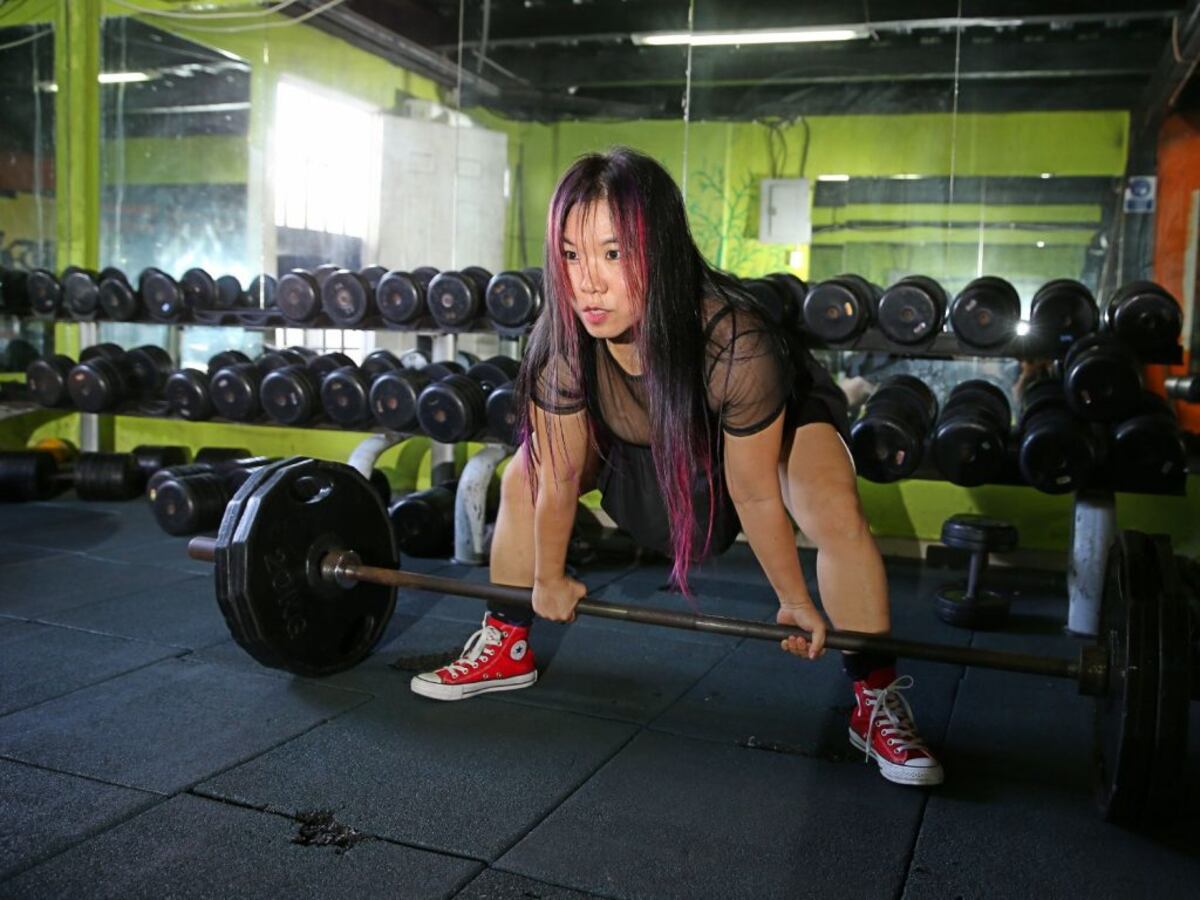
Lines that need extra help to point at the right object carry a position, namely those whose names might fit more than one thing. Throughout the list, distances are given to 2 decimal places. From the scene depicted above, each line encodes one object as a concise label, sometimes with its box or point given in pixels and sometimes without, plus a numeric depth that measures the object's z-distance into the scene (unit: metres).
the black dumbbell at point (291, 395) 3.61
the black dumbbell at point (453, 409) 3.26
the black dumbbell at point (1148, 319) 2.88
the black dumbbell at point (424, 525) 3.34
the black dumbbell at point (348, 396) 3.52
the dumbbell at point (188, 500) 3.28
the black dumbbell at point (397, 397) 3.40
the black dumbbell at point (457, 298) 3.49
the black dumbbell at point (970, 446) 2.71
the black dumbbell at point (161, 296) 4.09
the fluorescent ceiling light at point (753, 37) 4.64
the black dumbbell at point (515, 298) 3.37
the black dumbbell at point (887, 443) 2.75
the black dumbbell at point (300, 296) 3.76
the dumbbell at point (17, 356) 4.79
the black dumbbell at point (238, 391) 3.74
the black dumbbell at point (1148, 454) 2.61
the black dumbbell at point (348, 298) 3.70
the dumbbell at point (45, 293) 4.34
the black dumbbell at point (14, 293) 4.44
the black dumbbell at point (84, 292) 4.23
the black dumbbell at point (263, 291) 4.31
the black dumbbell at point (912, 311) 3.05
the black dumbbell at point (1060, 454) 2.62
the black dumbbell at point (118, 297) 4.14
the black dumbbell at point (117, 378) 4.03
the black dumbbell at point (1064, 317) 2.96
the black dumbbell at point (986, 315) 3.00
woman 1.45
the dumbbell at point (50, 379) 4.15
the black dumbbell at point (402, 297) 3.59
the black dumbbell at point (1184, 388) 3.07
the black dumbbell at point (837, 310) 3.09
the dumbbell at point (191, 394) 3.82
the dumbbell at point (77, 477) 4.06
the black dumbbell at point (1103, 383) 2.62
